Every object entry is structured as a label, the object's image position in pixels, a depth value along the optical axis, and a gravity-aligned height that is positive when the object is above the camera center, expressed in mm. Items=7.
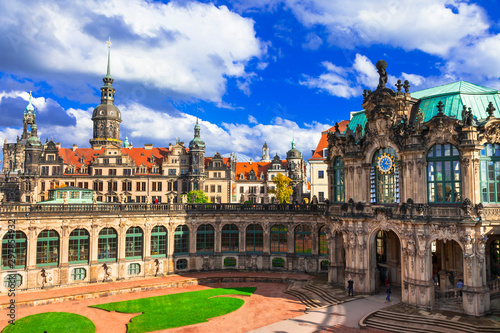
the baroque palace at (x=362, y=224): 30984 -3267
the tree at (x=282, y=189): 90938 +891
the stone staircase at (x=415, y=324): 27156 -9907
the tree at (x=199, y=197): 80919 -855
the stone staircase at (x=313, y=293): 35125 -10177
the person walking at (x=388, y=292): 34312 -9016
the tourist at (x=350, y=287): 35938 -8953
